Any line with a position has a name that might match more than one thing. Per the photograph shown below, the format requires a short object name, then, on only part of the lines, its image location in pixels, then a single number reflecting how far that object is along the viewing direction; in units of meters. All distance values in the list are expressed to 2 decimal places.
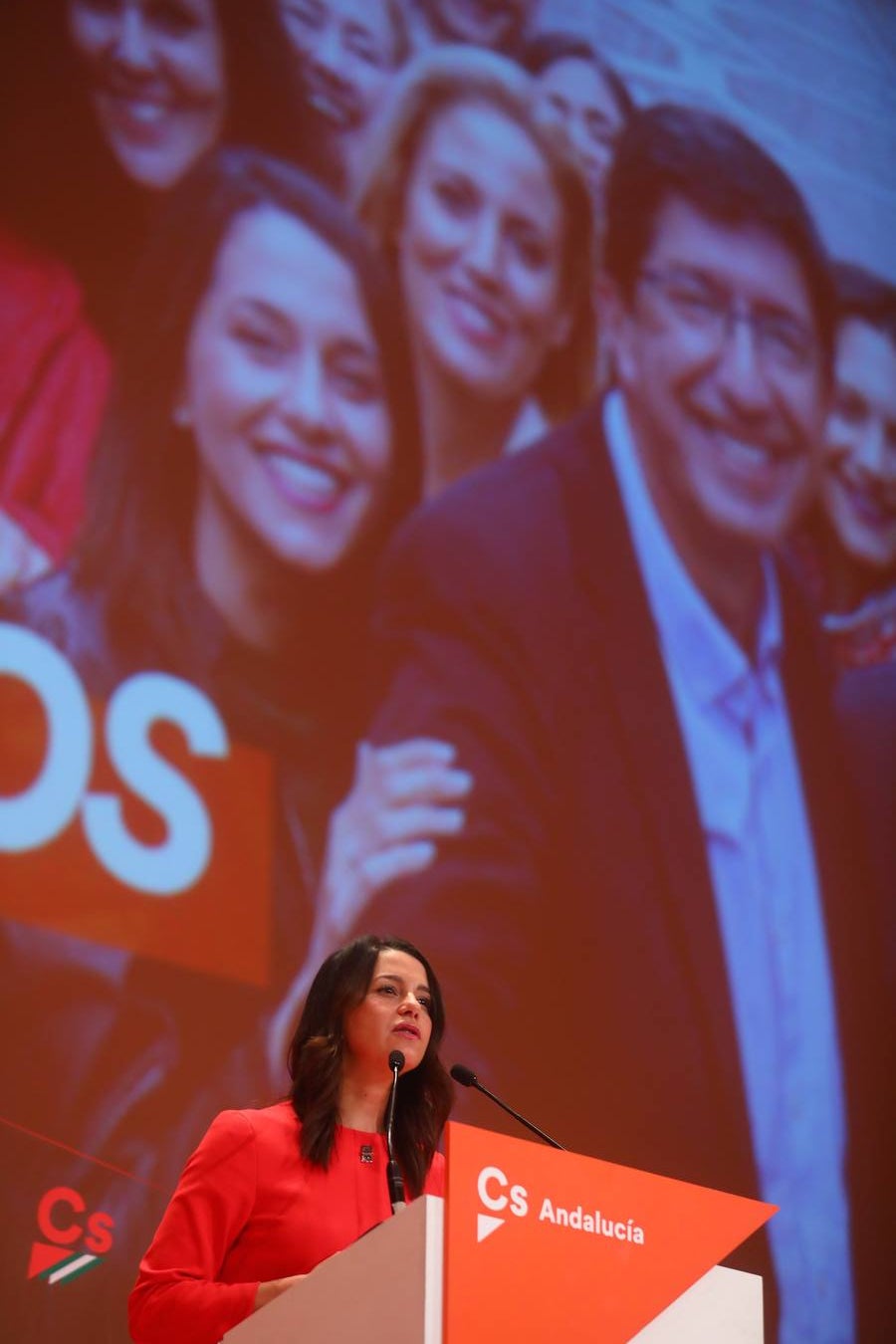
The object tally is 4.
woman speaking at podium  4.75
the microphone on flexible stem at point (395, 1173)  5.10
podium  3.91
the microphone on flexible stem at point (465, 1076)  5.18
